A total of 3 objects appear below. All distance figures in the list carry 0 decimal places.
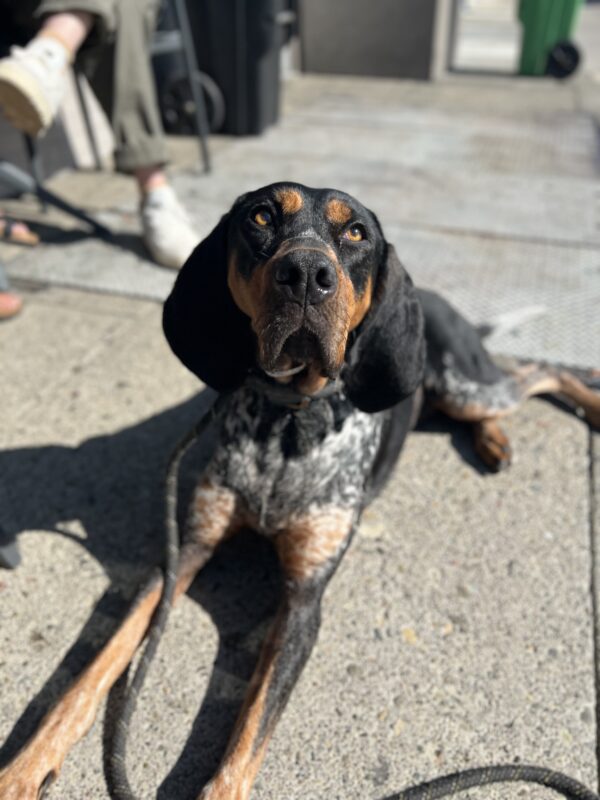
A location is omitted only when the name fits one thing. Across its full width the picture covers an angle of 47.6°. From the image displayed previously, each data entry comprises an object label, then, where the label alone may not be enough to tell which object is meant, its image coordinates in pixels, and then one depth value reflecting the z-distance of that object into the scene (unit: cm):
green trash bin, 271
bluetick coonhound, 49
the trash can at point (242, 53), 168
